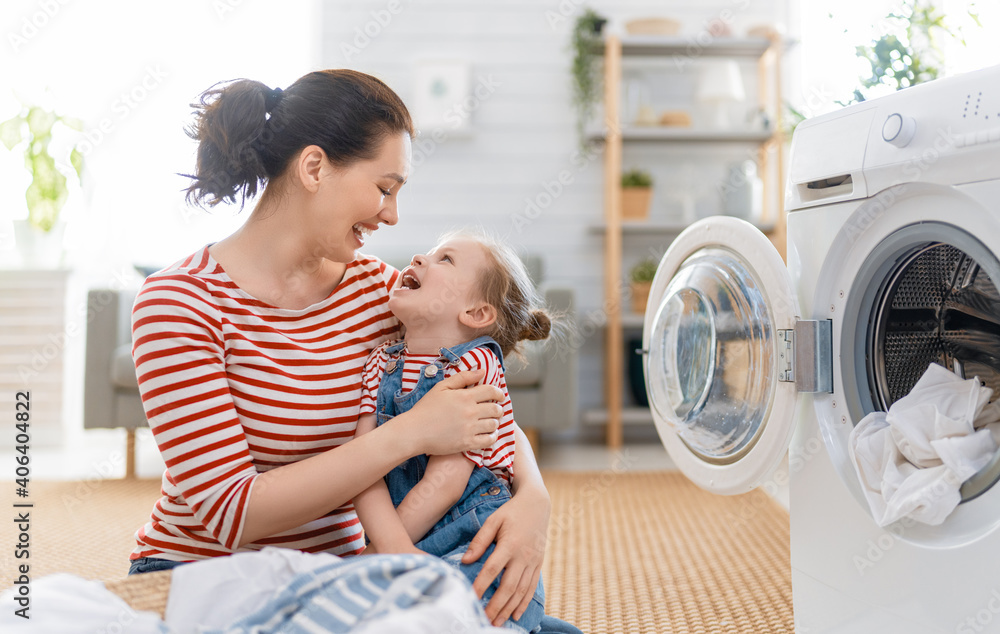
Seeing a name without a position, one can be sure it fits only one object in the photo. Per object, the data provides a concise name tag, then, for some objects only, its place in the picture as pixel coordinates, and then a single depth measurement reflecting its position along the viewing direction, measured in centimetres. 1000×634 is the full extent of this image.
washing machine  93
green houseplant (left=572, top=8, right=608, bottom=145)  359
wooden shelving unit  348
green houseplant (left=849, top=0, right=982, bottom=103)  205
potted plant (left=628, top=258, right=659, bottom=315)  350
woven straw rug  160
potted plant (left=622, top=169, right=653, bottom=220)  357
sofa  284
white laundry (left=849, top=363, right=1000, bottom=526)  96
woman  91
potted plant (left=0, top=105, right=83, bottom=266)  340
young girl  99
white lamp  353
